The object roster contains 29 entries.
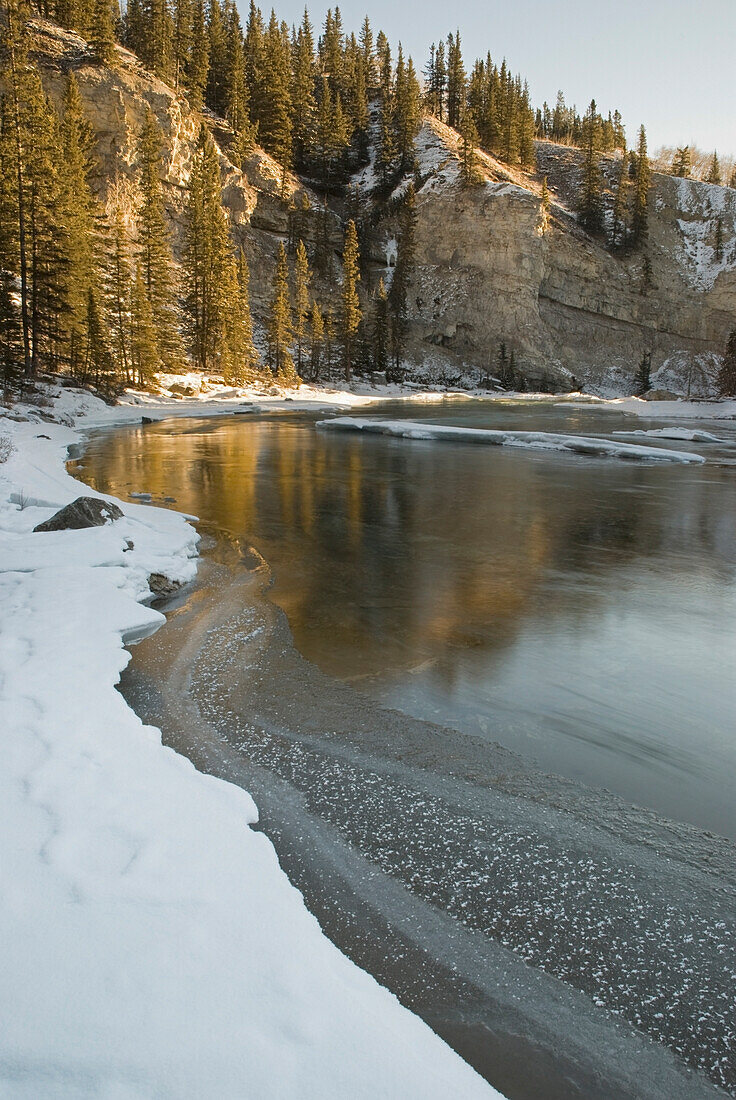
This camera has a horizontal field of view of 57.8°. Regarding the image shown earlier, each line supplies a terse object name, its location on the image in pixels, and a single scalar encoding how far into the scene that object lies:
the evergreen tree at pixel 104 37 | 57.01
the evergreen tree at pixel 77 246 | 35.81
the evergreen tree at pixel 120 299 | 42.91
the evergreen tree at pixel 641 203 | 80.38
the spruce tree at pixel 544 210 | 72.69
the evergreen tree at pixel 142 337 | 42.44
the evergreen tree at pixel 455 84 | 97.06
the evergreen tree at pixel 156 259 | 48.72
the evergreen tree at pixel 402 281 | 73.38
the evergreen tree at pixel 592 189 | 80.00
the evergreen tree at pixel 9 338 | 30.81
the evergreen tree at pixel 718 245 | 80.62
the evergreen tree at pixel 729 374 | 55.12
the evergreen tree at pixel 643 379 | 74.69
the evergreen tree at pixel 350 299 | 65.12
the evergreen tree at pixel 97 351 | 39.50
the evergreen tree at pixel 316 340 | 62.16
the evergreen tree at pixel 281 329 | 59.72
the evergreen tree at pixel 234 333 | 53.53
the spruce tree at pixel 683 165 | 95.19
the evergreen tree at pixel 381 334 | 71.06
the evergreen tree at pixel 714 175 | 94.06
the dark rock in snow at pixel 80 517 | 9.67
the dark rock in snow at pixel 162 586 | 8.41
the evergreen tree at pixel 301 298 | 65.81
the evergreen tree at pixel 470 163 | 73.25
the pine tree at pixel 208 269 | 52.66
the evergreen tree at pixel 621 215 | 80.88
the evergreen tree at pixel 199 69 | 70.19
